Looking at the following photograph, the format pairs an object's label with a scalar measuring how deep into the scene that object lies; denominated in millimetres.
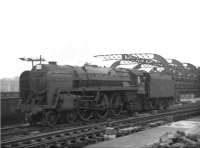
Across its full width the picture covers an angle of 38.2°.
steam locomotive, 13602
